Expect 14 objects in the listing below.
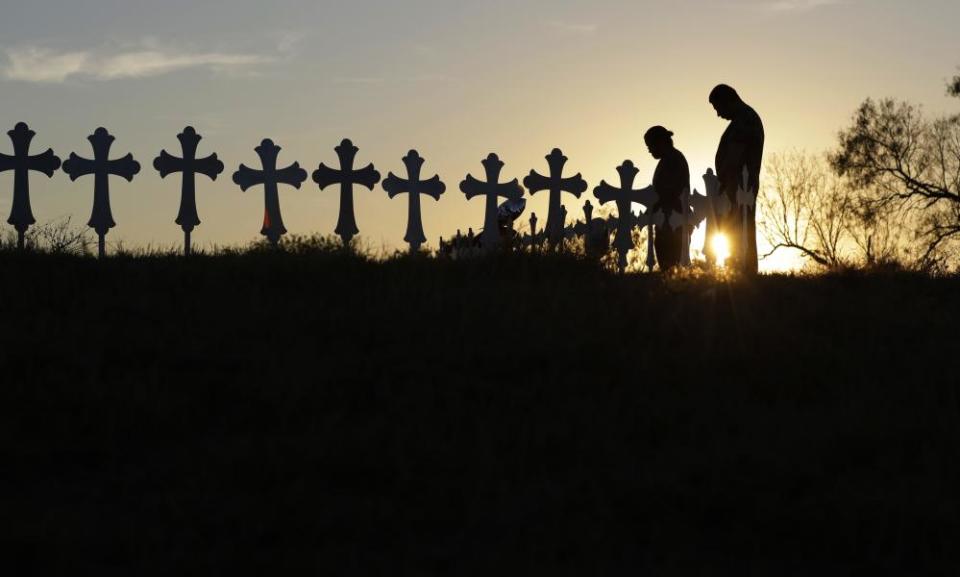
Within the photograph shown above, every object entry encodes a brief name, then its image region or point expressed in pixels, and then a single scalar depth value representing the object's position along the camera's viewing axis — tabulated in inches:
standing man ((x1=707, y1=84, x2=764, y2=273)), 655.8
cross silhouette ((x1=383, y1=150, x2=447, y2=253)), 824.9
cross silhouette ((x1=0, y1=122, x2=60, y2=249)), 794.2
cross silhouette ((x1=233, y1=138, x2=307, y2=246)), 798.5
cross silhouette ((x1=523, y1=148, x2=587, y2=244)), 911.0
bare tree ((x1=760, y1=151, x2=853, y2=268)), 1582.2
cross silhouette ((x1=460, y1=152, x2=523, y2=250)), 872.3
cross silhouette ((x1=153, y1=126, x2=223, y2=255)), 789.9
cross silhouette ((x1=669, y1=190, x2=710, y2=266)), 711.1
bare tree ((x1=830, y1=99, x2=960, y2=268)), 1451.8
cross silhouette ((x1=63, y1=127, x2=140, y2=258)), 796.0
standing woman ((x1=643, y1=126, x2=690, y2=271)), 711.7
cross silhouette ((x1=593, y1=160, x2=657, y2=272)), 941.8
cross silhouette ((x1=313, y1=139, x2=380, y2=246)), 801.6
